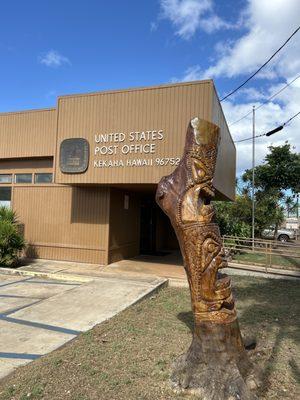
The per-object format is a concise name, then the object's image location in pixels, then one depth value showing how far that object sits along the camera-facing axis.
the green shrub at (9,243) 11.41
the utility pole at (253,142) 25.44
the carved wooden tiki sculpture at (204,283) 3.94
